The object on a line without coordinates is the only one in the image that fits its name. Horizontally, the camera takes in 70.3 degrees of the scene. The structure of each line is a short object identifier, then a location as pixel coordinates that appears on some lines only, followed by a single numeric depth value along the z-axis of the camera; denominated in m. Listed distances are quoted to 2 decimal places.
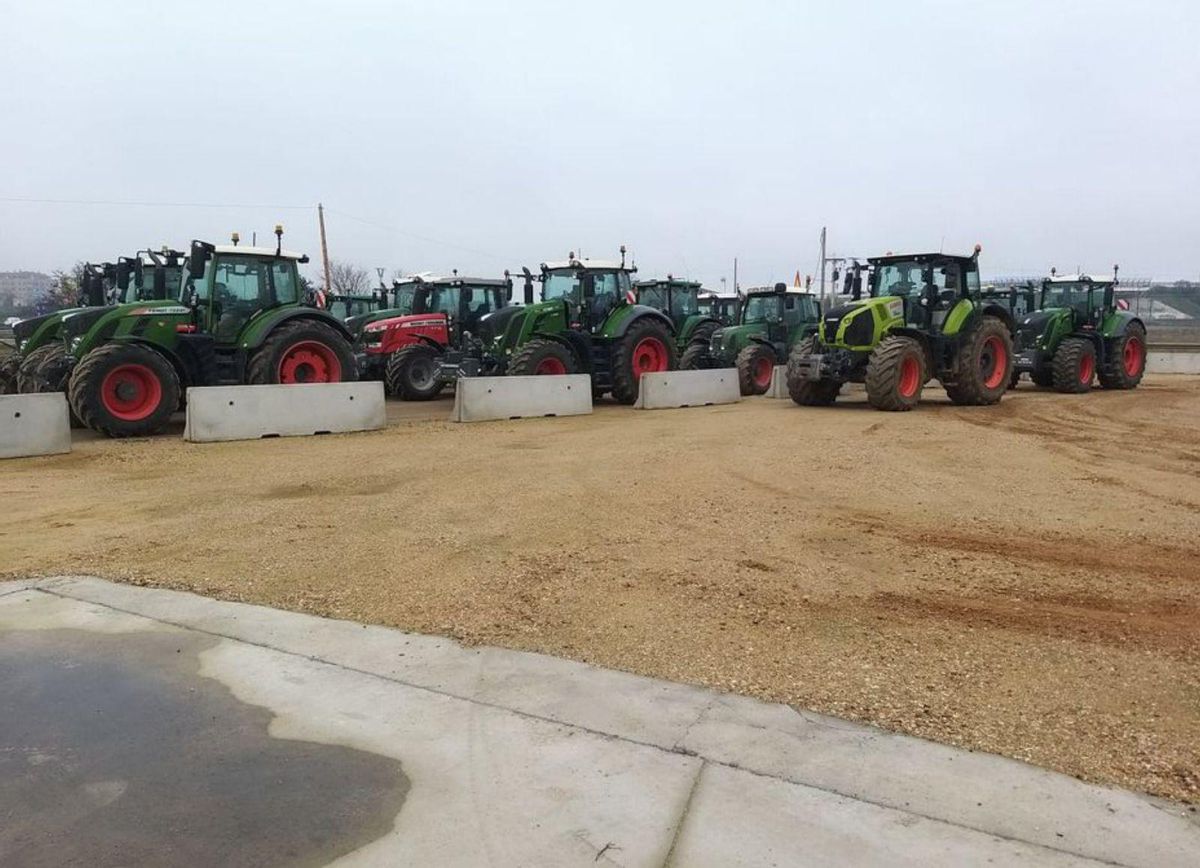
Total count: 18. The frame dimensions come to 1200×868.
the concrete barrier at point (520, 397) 13.72
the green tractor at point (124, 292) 12.02
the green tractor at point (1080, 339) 18.39
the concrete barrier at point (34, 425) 9.95
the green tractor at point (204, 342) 11.20
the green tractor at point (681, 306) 20.30
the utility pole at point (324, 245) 37.16
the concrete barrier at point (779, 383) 18.13
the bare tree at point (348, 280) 60.37
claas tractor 14.26
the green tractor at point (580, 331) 15.81
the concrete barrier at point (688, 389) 15.97
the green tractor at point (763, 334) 19.28
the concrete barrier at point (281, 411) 11.21
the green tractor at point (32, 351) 12.93
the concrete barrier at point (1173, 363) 28.92
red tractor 17.45
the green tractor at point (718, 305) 24.20
